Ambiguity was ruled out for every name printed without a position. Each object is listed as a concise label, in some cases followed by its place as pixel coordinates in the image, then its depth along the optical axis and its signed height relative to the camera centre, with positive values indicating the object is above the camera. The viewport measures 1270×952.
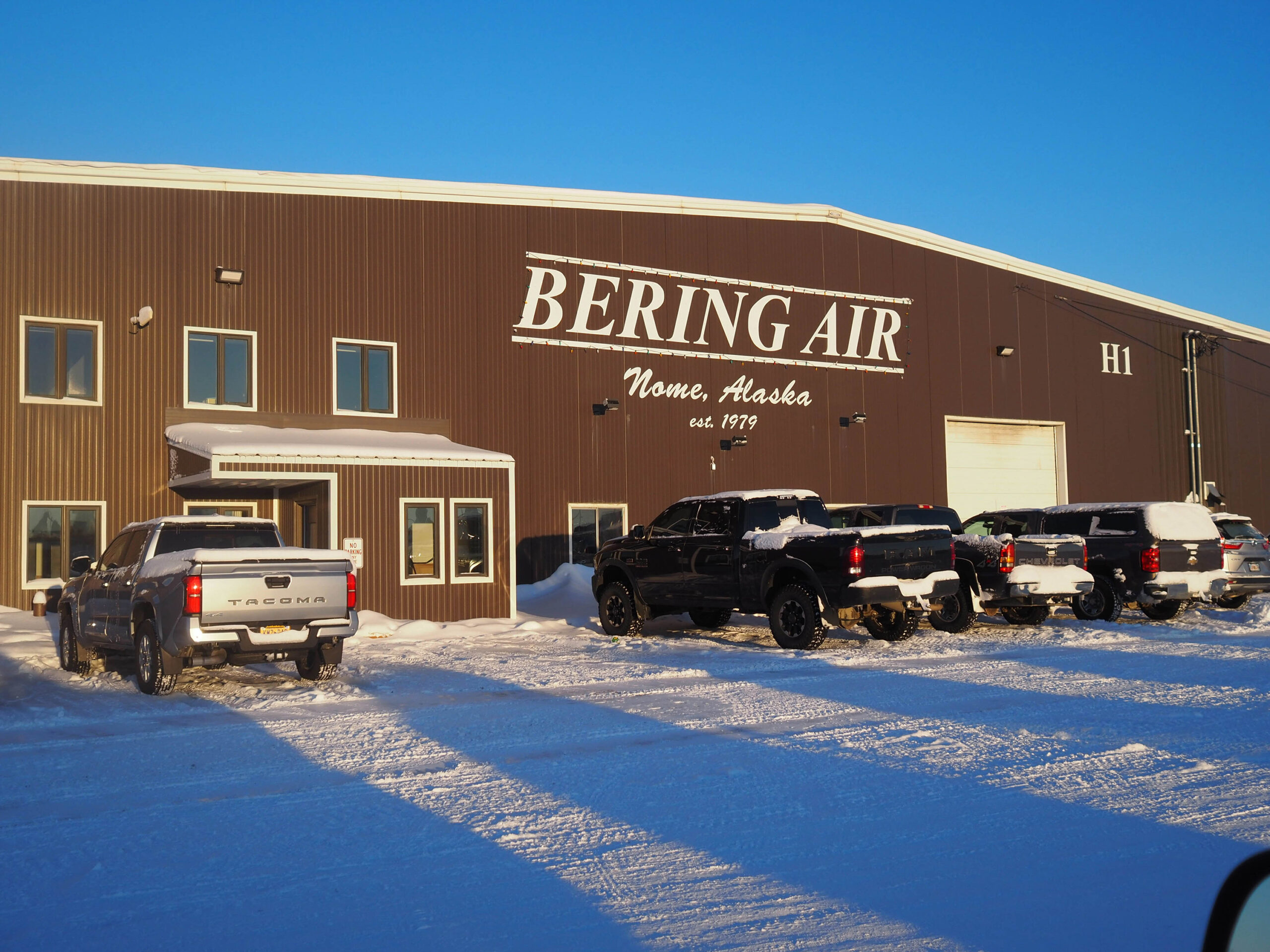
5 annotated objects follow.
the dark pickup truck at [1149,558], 17.31 -0.74
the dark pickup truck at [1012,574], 16.41 -0.91
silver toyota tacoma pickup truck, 10.51 -0.74
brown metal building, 19.86 +3.50
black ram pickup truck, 14.26 -0.71
